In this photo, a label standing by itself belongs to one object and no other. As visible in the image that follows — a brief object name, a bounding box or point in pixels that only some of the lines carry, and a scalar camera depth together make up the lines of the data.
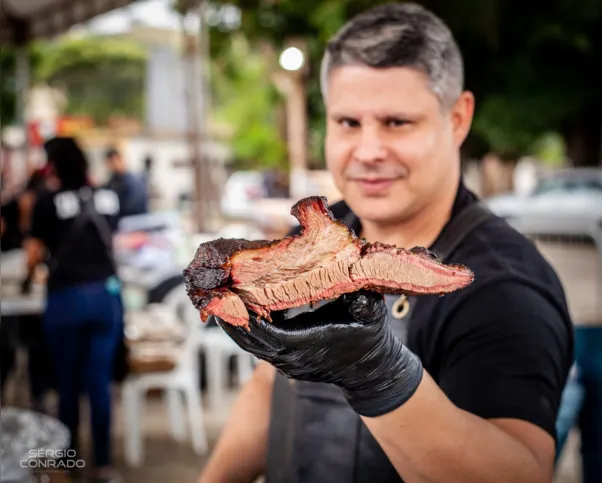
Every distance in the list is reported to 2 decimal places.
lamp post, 10.41
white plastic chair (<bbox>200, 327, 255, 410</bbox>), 6.26
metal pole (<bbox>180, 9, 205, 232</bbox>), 6.59
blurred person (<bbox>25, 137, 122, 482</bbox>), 4.52
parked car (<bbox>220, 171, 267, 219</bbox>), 22.72
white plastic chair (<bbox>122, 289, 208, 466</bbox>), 5.30
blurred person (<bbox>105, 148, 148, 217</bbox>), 8.08
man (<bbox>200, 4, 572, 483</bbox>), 1.11
